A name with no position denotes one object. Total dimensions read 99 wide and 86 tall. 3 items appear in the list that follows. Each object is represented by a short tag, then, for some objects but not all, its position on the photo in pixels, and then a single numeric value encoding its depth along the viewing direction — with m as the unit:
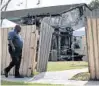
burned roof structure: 36.39
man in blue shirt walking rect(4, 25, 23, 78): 12.66
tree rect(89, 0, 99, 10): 55.22
